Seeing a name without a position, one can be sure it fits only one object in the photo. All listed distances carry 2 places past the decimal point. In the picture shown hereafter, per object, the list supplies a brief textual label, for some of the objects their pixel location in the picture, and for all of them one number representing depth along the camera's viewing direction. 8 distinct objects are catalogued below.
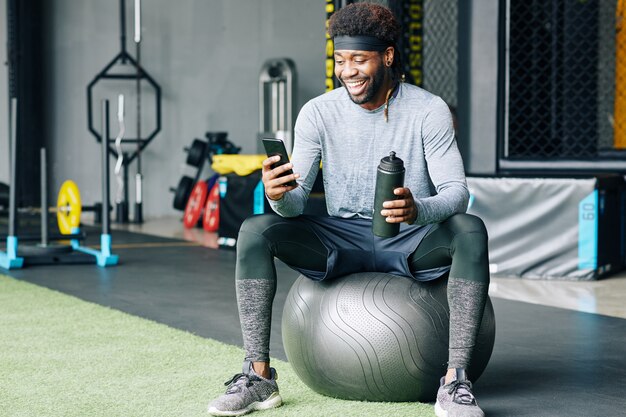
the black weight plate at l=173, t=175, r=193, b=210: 8.66
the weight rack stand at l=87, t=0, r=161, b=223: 8.88
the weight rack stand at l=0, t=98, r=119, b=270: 5.45
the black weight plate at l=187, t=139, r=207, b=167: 8.63
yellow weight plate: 6.15
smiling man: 2.37
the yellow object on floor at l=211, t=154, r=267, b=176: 6.62
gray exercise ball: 2.43
